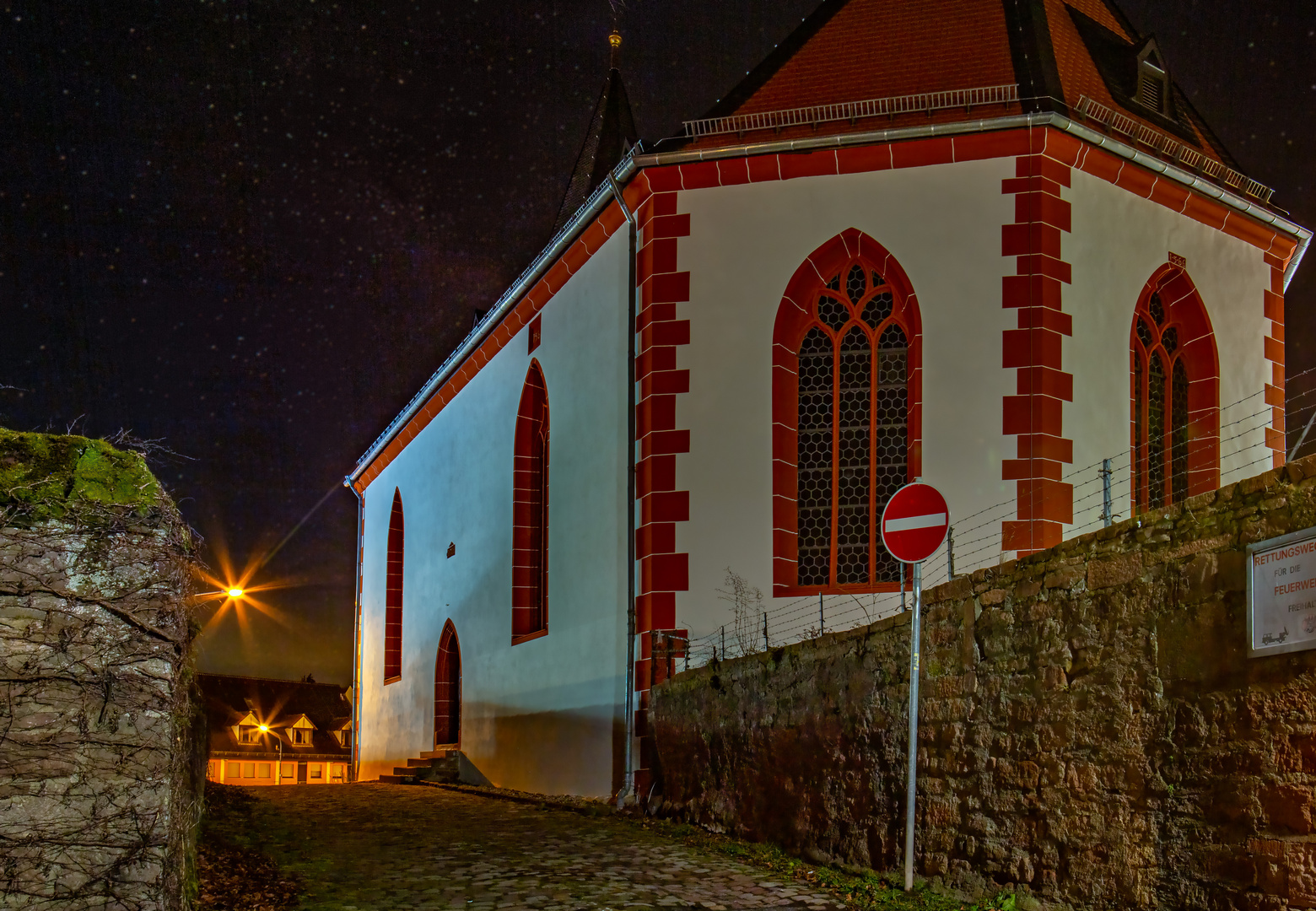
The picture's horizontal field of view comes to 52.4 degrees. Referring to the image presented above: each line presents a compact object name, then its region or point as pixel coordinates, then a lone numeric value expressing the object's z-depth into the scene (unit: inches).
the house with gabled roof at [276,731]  2490.2
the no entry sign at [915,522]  330.0
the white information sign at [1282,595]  213.6
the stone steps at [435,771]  837.8
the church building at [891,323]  547.2
